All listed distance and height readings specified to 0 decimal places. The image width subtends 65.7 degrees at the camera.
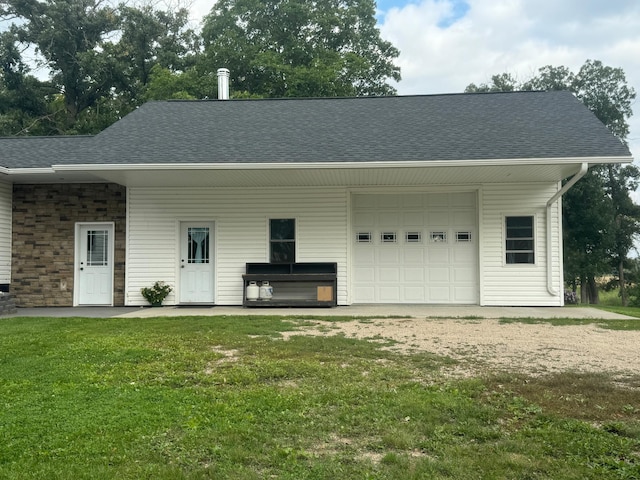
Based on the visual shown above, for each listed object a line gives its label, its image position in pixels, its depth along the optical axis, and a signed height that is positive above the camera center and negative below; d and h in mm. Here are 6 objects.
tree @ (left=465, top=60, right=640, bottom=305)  23453 +2910
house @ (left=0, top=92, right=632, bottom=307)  11102 +806
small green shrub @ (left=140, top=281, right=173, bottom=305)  11336 -702
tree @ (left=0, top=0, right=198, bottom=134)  25953 +10877
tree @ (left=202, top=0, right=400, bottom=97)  24625 +12117
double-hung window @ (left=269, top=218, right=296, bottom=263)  11617 +479
